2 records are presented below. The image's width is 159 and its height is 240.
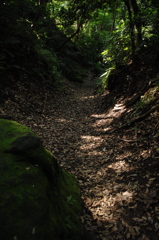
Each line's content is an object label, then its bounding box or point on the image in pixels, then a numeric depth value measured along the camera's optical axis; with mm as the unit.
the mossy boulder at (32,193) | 1759
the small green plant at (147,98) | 5891
